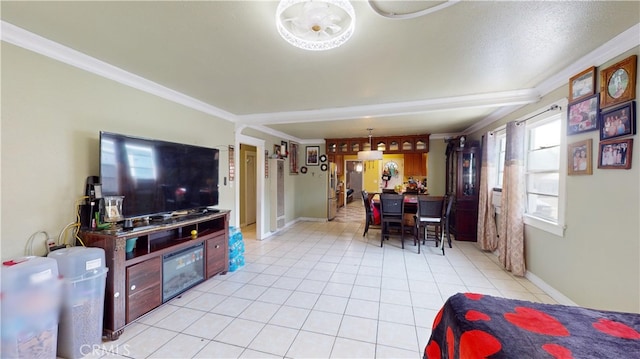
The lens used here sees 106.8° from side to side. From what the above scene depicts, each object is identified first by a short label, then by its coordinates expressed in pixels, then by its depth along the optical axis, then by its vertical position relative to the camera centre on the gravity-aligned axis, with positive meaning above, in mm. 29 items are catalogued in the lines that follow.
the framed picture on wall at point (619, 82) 1717 +714
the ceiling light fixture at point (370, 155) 5516 +463
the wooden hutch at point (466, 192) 4594 -337
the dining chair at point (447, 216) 4098 -715
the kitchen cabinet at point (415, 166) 7352 +284
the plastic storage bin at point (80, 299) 1655 -894
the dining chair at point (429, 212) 4062 -637
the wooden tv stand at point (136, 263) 1885 -771
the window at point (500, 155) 4043 +347
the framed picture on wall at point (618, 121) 1715 +416
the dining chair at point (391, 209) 4352 -638
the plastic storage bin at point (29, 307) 1312 -773
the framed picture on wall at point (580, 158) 2096 +164
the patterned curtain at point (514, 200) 3049 -326
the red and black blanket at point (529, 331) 943 -691
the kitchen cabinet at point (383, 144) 5910 +796
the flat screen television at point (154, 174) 2092 +1
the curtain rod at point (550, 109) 2504 +725
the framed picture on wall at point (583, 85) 2041 +819
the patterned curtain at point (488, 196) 3920 -348
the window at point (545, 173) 2504 +30
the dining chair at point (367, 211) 4957 -769
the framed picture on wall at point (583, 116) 2037 +543
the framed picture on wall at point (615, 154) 1749 +168
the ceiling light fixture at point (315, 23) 1246 +864
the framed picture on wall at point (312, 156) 6730 +533
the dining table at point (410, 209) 4812 -702
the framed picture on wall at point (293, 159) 6375 +430
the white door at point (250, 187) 6105 -327
